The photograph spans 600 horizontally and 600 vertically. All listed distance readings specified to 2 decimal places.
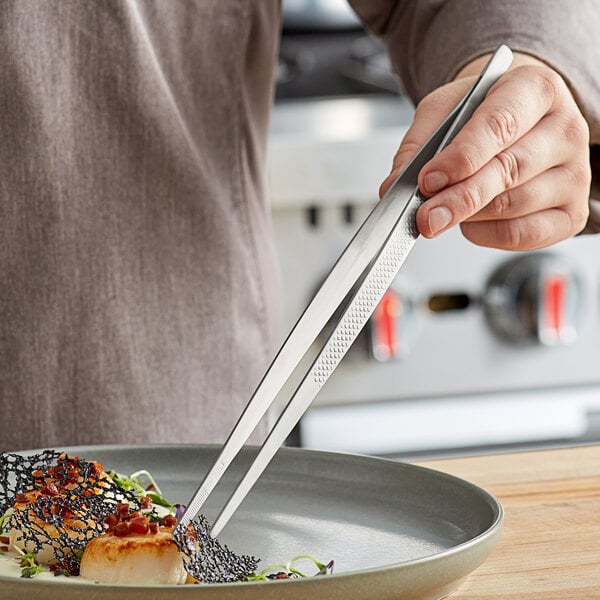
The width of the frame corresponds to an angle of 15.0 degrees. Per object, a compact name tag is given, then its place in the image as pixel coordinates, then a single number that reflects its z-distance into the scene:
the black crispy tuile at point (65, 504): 1.00
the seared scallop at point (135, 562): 0.96
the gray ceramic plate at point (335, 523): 0.90
